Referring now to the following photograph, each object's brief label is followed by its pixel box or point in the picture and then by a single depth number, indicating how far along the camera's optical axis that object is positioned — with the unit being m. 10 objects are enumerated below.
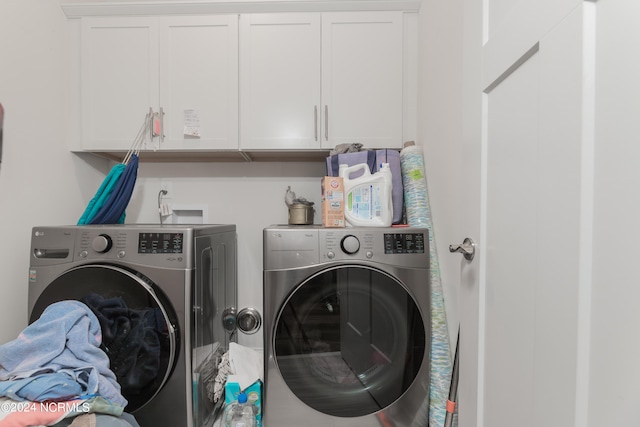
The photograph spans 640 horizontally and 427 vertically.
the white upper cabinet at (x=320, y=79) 1.51
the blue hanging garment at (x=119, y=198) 1.44
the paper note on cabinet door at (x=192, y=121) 1.52
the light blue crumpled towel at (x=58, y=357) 0.85
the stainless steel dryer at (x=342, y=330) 1.15
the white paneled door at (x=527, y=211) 0.47
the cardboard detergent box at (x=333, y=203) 1.26
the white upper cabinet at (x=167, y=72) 1.51
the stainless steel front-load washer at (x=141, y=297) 1.06
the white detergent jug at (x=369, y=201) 1.30
